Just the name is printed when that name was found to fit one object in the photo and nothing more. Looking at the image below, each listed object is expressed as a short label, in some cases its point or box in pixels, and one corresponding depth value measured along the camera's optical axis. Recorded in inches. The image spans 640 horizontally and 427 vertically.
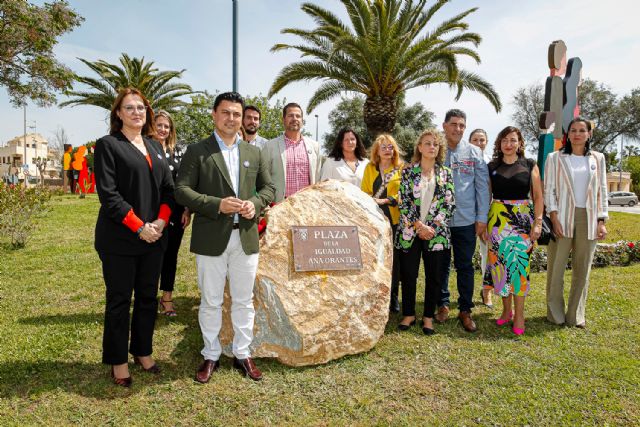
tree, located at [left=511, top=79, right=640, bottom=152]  1370.6
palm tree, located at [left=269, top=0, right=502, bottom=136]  454.9
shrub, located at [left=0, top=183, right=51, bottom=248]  346.3
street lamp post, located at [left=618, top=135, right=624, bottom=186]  1683.1
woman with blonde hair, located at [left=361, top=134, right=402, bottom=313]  180.7
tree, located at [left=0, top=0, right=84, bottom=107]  399.9
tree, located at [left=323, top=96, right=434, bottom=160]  1127.6
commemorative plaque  144.9
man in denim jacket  177.9
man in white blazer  191.8
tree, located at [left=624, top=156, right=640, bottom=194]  1627.7
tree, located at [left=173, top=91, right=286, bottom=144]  1076.5
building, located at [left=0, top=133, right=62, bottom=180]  2662.4
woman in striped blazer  178.9
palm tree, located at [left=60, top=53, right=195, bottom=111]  723.4
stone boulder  138.6
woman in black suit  119.6
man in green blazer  125.4
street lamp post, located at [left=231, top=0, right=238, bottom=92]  320.8
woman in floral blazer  165.3
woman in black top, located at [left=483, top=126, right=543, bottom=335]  171.6
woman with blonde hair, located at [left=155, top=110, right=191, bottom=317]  179.5
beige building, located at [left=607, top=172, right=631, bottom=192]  1806.1
